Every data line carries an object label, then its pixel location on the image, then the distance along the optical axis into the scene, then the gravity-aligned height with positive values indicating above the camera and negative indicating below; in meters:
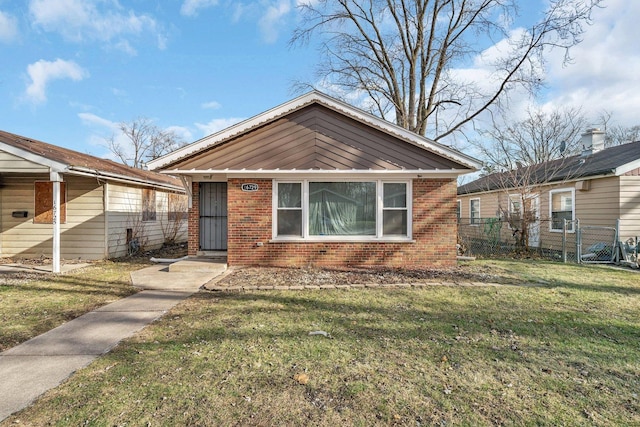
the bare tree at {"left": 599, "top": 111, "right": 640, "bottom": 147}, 30.19 +7.60
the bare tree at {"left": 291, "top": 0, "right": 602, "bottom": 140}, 18.05 +8.85
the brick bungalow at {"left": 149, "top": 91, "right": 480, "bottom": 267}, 8.24 +0.75
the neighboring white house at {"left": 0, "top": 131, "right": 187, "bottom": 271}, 10.22 +0.01
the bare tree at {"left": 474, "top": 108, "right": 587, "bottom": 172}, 17.41 +3.94
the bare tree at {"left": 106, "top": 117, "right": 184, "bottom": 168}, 39.44 +8.95
